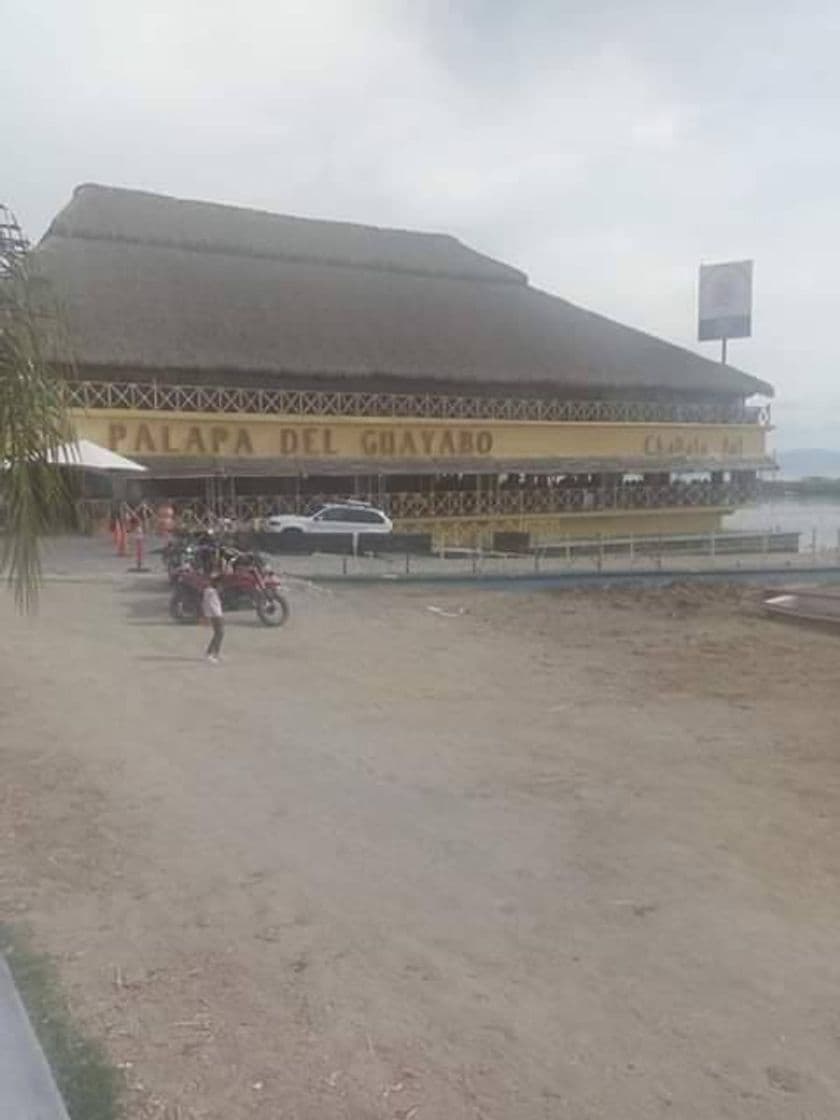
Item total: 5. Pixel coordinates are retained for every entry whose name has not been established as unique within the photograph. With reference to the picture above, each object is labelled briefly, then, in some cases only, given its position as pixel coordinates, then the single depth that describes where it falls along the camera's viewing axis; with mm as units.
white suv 26969
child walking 12062
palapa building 30781
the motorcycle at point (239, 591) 14727
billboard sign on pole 46750
